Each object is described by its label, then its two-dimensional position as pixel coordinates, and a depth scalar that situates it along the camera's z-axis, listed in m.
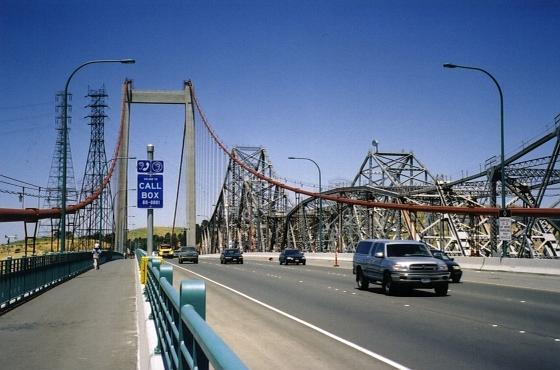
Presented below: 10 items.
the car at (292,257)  52.22
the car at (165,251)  82.25
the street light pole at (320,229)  62.06
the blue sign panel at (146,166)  18.09
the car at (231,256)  55.09
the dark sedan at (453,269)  28.33
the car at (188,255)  57.56
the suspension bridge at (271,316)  9.03
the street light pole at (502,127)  34.06
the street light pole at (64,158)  30.08
